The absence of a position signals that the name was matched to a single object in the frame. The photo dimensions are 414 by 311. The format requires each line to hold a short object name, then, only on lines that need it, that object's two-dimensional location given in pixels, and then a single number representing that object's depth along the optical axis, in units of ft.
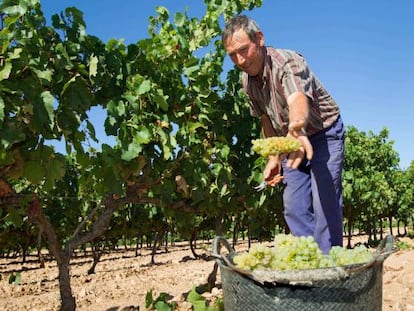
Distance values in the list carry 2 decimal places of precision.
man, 7.73
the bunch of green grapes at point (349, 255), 5.42
